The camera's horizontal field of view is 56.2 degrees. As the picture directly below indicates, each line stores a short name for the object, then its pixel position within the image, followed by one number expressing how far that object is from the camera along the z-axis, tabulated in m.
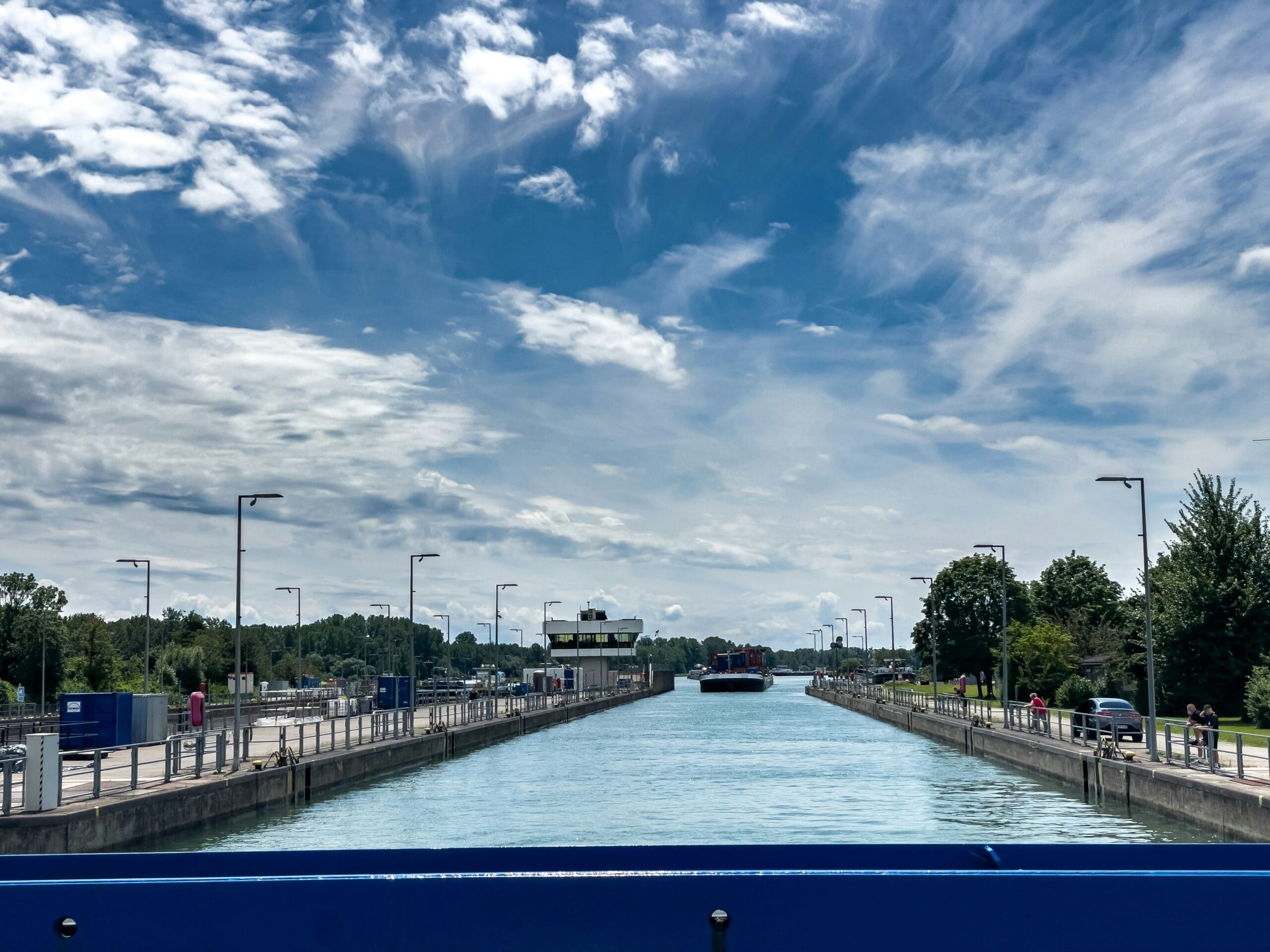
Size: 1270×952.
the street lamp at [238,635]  33.91
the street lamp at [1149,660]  34.53
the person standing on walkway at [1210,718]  36.00
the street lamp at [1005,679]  56.08
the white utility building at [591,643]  158.00
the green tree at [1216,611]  54.41
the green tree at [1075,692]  64.81
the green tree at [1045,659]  72.50
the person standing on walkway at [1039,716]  48.81
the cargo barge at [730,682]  186.38
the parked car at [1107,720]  40.09
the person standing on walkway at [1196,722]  33.75
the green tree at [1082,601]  84.12
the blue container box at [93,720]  33.84
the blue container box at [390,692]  75.50
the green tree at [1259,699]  45.19
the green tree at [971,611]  115.31
